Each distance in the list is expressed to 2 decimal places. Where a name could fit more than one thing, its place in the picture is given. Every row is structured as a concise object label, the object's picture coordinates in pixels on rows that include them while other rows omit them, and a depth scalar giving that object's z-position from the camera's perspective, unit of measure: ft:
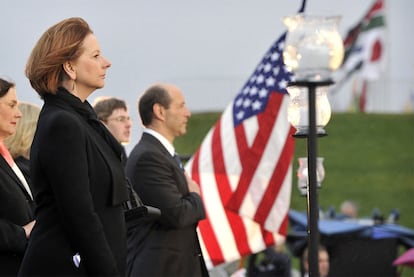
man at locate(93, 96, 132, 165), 32.59
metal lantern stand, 18.87
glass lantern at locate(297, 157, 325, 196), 30.82
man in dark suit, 29.14
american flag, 45.99
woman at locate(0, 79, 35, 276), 23.55
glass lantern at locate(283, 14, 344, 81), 18.35
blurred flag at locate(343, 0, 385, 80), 161.24
